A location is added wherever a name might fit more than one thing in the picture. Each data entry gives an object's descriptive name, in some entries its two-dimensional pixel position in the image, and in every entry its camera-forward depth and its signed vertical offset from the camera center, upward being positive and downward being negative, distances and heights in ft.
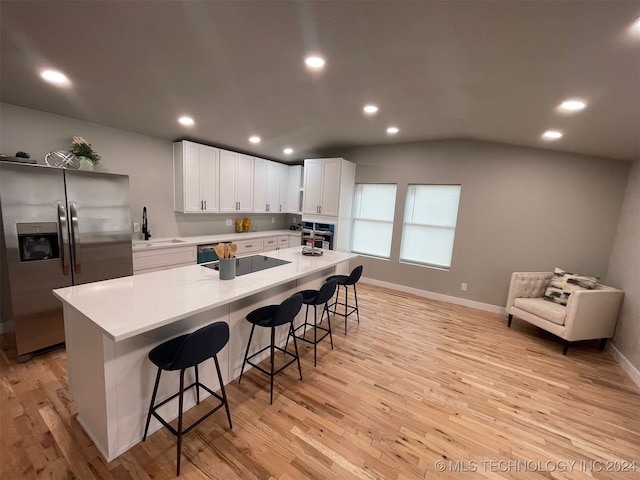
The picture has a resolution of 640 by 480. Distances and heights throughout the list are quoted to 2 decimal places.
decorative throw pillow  10.83 -2.58
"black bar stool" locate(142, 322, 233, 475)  4.77 -3.06
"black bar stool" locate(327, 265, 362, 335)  10.64 -2.88
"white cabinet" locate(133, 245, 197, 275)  10.73 -2.72
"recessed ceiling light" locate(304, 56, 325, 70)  6.18 +3.60
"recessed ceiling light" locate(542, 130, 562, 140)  9.76 +3.47
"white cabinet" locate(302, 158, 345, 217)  15.97 +1.43
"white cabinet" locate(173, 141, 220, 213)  13.24 +1.26
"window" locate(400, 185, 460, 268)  14.82 -0.53
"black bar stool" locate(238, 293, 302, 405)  6.68 -3.05
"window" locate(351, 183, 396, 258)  16.72 -0.44
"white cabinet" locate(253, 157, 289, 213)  17.08 +1.33
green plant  9.51 +1.65
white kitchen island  4.79 -2.93
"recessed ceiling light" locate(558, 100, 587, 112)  7.09 +3.39
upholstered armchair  9.80 -3.57
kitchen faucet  12.52 -1.47
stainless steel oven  16.45 -1.63
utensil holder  6.93 -1.78
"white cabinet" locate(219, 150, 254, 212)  14.99 +1.28
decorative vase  9.42 +1.08
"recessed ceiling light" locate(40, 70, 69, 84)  6.85 +3.14
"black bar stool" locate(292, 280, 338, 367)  8.59 -3.00
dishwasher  13.20 -2.69
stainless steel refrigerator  7.50 -1.48
